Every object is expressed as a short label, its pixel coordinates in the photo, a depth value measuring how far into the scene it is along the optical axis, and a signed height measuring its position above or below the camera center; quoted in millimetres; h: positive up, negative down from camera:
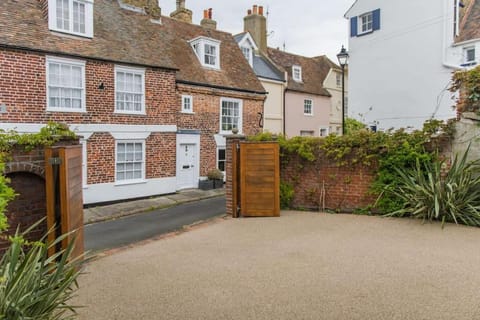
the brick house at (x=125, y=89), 11312 +2421
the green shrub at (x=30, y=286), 2795 -1175
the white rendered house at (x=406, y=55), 16750 +5000
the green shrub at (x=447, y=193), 7020 -839
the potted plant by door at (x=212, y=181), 15875 -1353
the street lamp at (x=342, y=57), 13023 +3549
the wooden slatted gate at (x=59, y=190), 4906 -547
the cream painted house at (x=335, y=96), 26297 +4317
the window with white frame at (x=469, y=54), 16345 +4589
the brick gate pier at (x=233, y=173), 8742 -555
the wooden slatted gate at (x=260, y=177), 8648 -631
